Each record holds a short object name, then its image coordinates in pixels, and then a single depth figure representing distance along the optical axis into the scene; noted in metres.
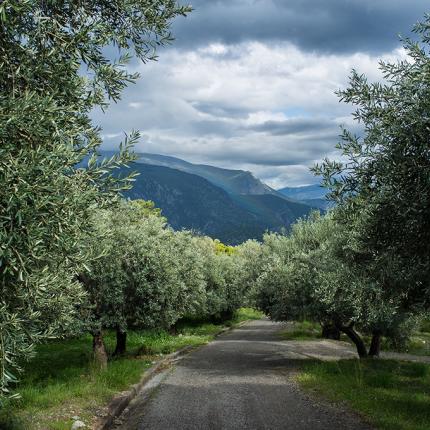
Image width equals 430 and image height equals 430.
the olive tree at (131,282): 22.66
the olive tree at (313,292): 25.85
